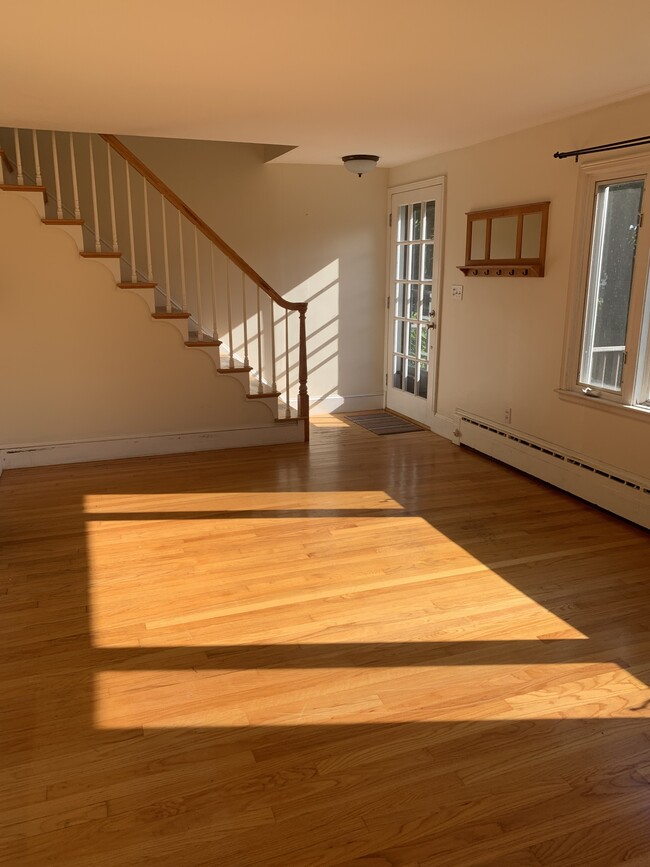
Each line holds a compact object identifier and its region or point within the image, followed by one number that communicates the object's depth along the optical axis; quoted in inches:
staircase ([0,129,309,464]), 200.8
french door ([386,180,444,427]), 245.6
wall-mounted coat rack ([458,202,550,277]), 187.0
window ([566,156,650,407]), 156.2
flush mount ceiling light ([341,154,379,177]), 228.7
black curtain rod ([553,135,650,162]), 149.2
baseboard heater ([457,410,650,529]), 160.9
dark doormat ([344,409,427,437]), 254.4
